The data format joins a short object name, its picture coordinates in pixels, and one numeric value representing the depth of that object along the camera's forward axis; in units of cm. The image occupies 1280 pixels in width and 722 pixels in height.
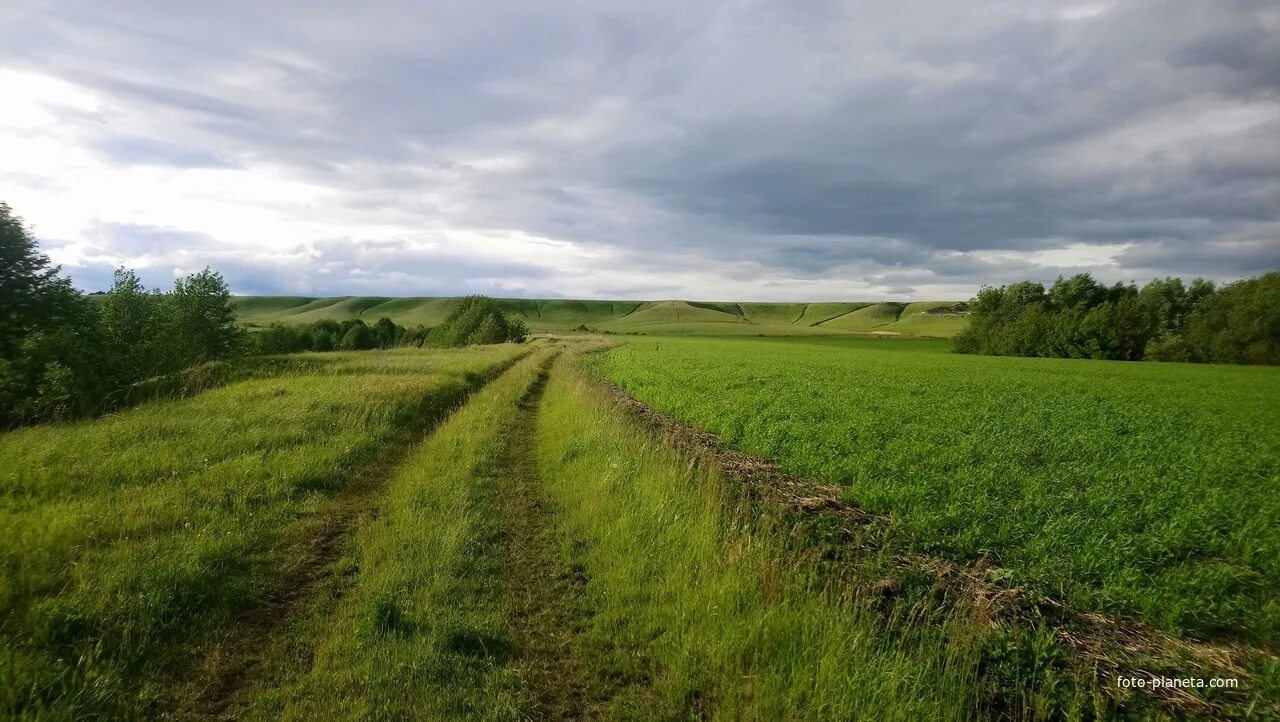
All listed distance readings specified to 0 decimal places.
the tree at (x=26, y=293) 2283
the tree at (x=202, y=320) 3082
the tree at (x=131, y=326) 2458
